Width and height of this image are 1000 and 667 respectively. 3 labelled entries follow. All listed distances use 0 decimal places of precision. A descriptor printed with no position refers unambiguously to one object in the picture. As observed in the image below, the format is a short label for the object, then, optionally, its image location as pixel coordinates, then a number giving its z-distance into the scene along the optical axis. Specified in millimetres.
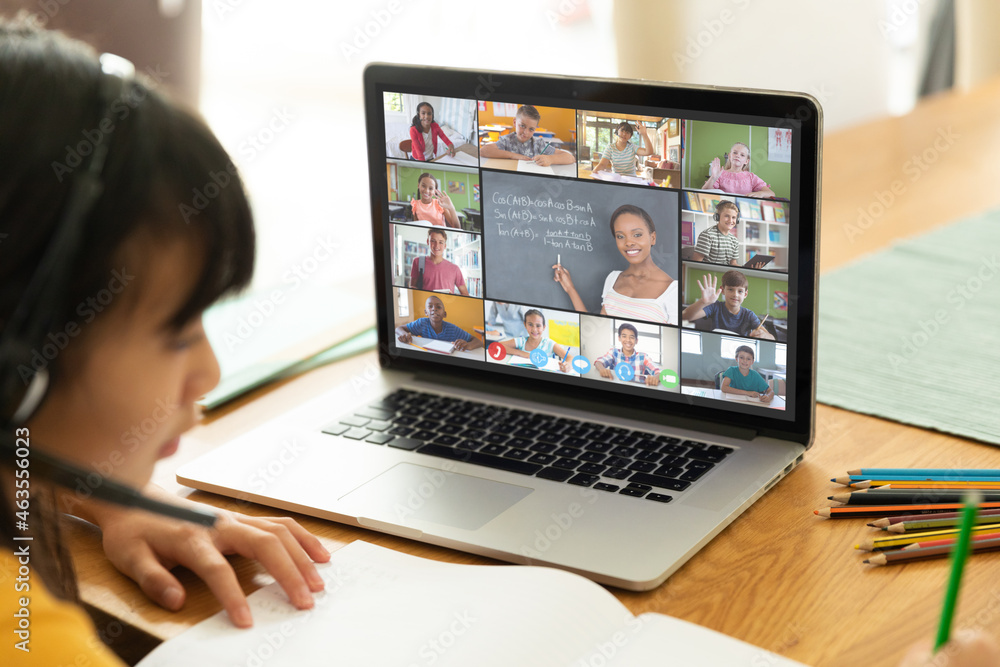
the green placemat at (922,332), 932
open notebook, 597
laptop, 759
